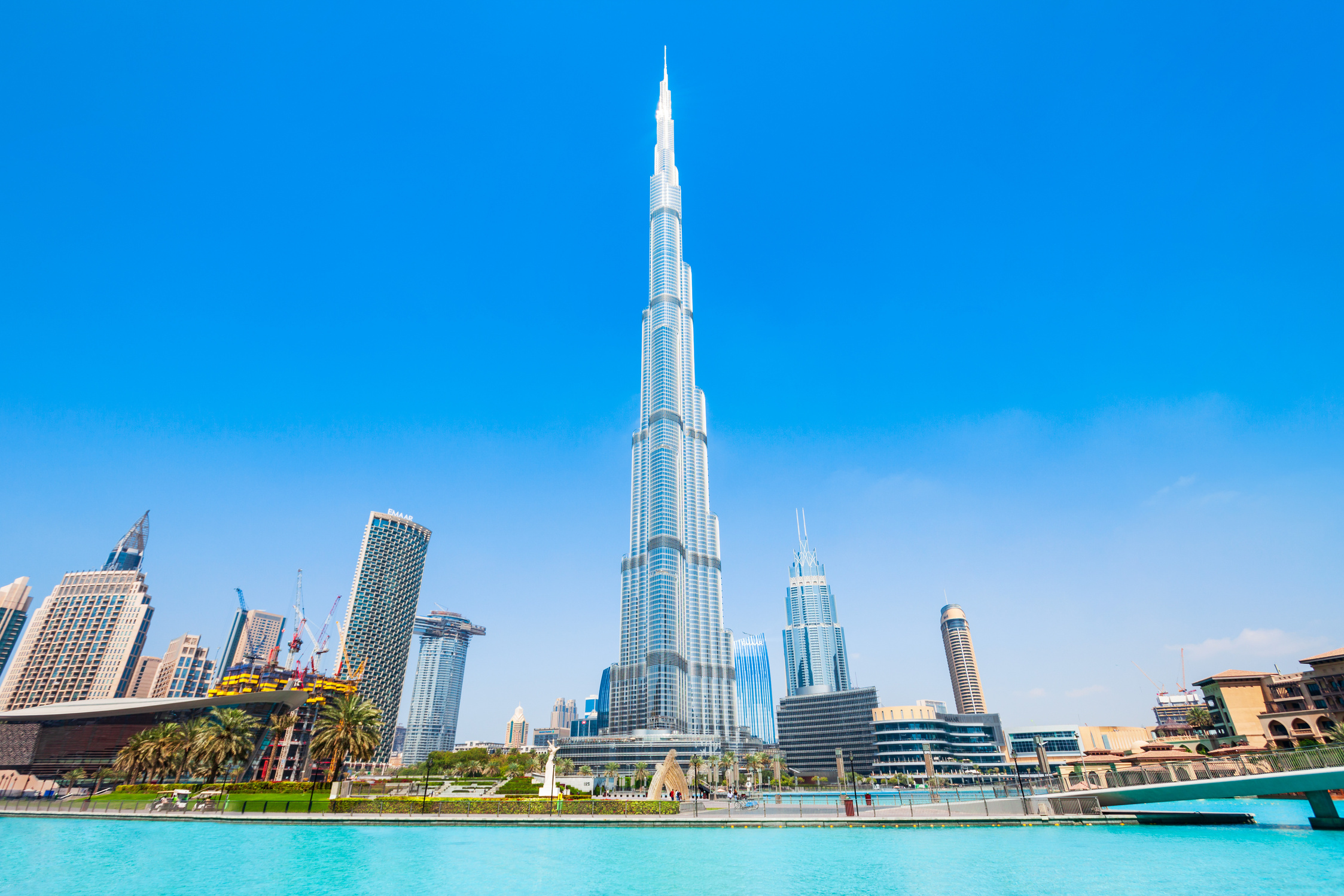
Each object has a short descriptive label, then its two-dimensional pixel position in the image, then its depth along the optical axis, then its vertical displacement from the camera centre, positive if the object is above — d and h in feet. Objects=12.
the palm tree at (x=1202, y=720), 397.80 +31.87
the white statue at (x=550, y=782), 212.43 -0.14
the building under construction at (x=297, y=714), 349.82 +34.87
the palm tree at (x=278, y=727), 323.78 +25.39
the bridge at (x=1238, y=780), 132.77 -0.24
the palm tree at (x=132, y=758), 277.64 +10.06
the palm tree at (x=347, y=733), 252.62 +17.51
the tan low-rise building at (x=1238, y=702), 373.81 +39.70
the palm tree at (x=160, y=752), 273.75 +12.10
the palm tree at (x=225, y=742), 254.88 +14.69
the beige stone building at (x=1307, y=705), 341.00 +35.87
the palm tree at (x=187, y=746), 261.85 +13.71
